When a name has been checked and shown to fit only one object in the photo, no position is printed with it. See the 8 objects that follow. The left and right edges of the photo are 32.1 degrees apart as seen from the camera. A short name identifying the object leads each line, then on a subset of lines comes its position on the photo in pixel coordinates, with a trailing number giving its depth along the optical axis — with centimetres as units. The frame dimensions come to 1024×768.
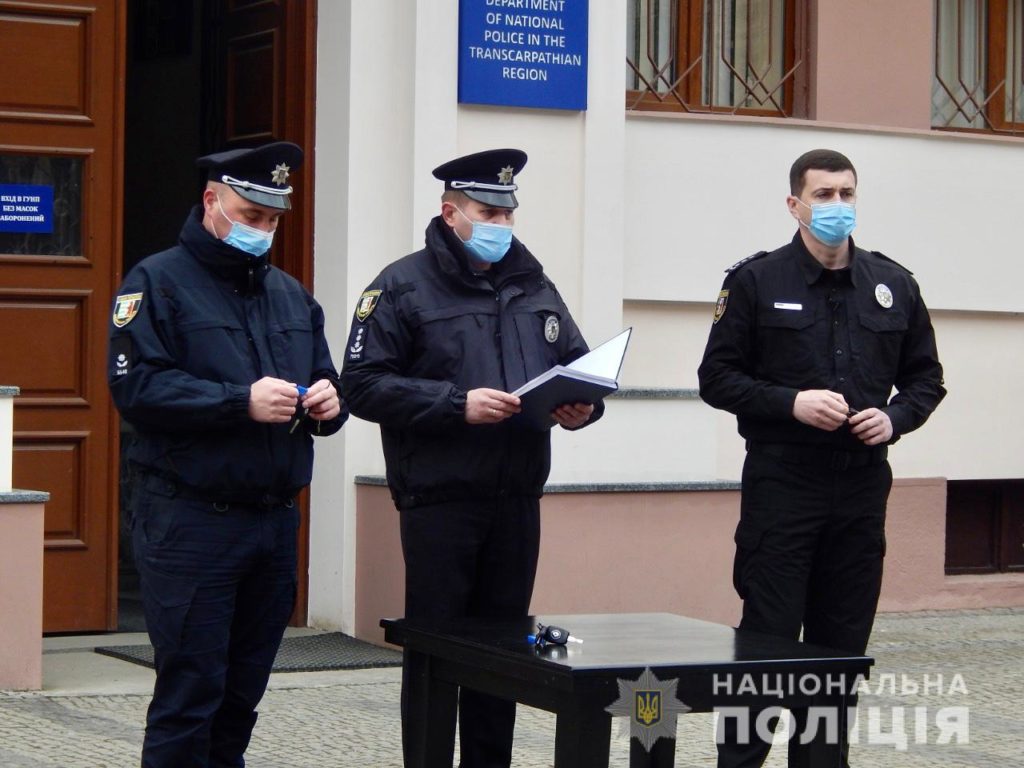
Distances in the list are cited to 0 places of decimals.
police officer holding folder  521
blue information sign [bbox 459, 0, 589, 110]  863
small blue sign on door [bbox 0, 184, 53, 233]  821
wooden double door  824
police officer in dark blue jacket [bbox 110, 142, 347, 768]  463
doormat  788
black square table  392
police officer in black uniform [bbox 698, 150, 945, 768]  535
